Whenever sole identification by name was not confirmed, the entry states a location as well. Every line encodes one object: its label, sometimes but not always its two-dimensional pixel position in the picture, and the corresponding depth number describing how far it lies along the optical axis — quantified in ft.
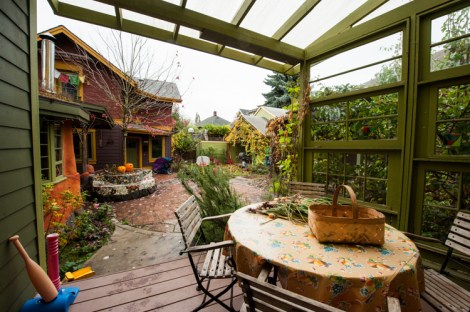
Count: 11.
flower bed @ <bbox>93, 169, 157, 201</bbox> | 21.54
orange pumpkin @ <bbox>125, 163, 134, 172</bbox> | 25.17
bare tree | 23.52
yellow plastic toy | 7.46
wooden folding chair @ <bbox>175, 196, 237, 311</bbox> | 5.27
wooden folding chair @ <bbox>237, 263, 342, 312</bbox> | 2.66
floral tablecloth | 3.40
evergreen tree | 65.31
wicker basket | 4.40
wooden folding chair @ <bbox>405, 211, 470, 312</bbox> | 4.42
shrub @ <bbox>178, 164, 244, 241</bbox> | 10.19
